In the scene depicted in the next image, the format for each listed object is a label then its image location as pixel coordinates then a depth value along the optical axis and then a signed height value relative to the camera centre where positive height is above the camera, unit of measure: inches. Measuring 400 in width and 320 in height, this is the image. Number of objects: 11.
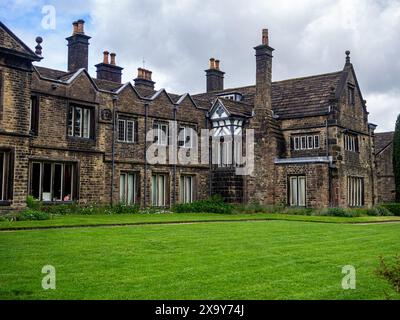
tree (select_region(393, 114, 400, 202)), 1389.9 +123.9
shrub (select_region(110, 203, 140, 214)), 992.9 -17.4
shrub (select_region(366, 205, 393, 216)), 1208.2 -25.6
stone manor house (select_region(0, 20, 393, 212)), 954.1 +142.8
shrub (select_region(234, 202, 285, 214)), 1116.5 -17.4
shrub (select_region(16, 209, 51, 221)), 738.2 -23.3
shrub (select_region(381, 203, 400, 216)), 1277.1 -18.9
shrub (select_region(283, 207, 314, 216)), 1109.7 -23.5
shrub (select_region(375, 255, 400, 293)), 232.1 -35.6
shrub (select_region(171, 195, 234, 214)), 1090.7 -14.7
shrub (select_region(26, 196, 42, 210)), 865.5 -5.1
